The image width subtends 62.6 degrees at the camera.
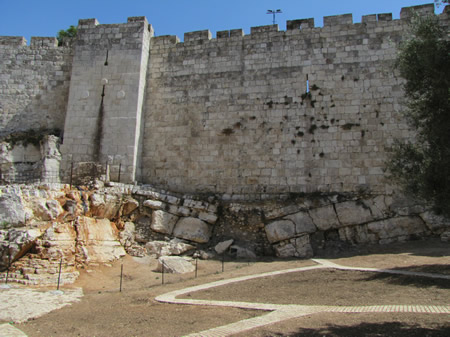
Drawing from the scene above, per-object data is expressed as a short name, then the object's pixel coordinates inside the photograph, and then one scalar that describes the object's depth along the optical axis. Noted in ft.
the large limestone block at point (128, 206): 45.57
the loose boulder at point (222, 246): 42.91
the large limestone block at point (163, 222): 44.80
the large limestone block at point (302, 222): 43.37
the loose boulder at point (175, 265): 37.78
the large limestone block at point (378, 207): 43.27
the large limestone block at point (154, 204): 45.73
